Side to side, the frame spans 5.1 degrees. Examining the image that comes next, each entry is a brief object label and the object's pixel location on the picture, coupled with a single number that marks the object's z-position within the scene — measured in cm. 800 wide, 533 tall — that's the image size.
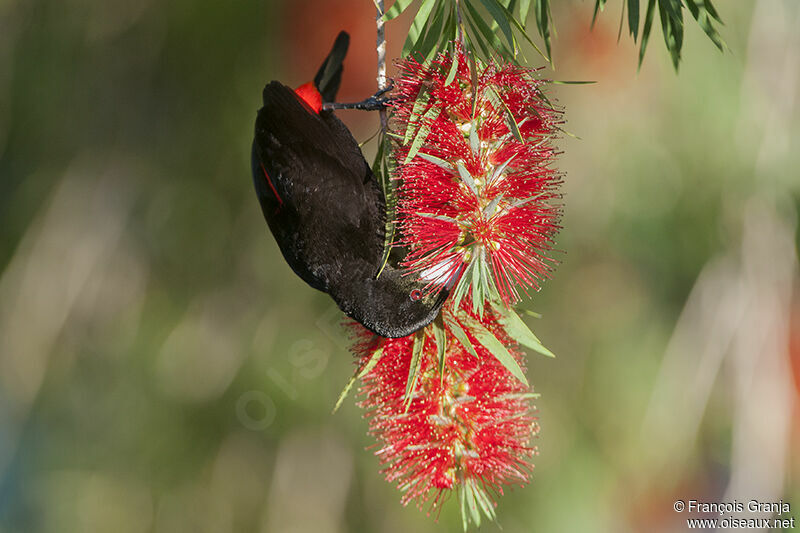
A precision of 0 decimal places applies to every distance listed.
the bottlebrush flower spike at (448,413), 327
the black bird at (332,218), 323
